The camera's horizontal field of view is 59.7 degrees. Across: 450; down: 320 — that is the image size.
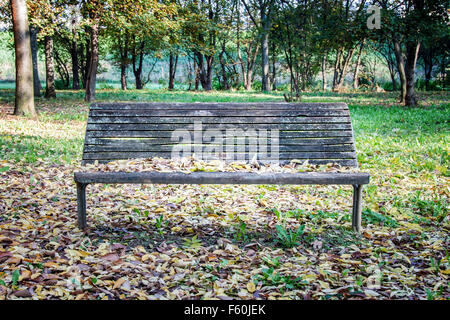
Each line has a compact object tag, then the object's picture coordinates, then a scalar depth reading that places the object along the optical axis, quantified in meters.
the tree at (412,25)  11.96
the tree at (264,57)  23.10
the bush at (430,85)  22.66
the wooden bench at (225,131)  3.68
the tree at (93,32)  13.22
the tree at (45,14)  12.22
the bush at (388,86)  25.28
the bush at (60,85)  30.62
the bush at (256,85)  31.15
